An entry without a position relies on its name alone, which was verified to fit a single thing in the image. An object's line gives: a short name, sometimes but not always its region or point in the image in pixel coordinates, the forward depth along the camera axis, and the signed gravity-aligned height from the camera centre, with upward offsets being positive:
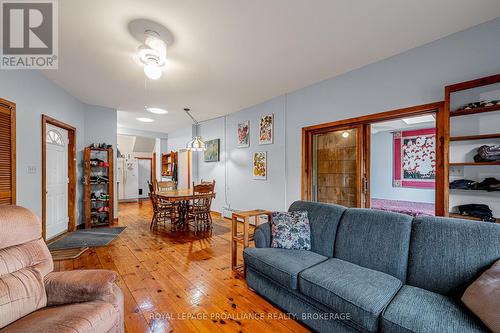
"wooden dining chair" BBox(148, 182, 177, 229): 4.61 -0.90
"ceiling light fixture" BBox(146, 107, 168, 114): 5.20 +1.35
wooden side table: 2.54 -0.86
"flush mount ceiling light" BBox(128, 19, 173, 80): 2.18 +1.31
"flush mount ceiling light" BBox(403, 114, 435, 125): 3.62 +0.78
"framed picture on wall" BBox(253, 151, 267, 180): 4.69 +0.01
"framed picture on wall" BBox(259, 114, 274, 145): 4.52 +0.77
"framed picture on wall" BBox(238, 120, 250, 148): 5.14 +0.76
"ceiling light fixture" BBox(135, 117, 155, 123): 6.20 +1.34
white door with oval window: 3.82 -0.27
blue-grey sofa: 1.35 -0.86
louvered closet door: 2.63 +0.17
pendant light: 4.89 +0.47
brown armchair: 1.16 -0.76
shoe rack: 4.87 -0.48
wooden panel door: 3.29 -0.01
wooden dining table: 4.10 -0.62
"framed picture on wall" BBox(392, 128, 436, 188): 4.20 +0.14
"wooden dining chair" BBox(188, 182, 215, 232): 4.55 -0.93
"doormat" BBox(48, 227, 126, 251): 3.61 -1.31
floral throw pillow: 2.30 -0.71
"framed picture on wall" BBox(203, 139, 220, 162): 6.15 +0.43
